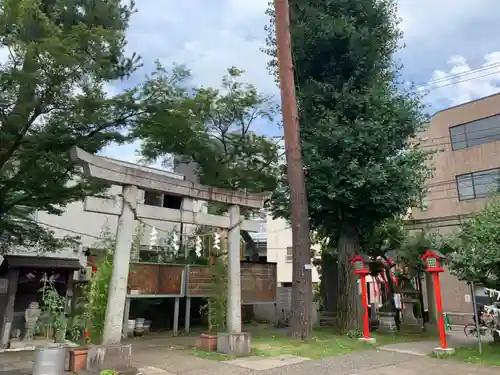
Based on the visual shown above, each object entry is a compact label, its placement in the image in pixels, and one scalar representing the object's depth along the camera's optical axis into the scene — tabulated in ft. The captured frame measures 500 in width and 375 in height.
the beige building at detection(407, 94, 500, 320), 61.82
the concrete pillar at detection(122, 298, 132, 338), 38.81
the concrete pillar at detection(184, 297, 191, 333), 43.52
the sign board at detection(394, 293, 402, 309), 46.62
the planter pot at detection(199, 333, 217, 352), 29.35
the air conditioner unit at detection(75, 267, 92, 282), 42.98
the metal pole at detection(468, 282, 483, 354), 30.05
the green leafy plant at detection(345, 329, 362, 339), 37.03
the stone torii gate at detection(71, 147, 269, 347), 23.24
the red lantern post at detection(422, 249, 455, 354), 29.63
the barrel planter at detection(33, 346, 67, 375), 20.93
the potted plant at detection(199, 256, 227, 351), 31.81
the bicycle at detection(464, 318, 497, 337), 33.25
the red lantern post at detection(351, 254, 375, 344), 35.29
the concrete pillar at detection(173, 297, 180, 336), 41.93
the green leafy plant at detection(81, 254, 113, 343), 25.05
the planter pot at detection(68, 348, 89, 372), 22.40
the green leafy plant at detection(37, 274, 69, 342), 23.15
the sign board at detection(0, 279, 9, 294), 37.22
